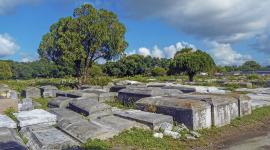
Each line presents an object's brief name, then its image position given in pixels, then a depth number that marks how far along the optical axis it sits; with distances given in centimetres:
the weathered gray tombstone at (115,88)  1062
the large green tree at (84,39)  1368
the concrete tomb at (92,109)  586
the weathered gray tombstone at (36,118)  502
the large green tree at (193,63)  1800
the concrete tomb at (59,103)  736
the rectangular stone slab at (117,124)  464
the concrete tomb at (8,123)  481
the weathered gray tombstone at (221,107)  541
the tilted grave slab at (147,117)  489
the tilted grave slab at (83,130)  423
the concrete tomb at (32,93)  1089
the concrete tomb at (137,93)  762
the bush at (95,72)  2400
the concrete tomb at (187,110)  508
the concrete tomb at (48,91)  1094
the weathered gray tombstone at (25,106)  711
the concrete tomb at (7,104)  673
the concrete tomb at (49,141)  375
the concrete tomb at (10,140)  358
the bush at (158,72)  3341
